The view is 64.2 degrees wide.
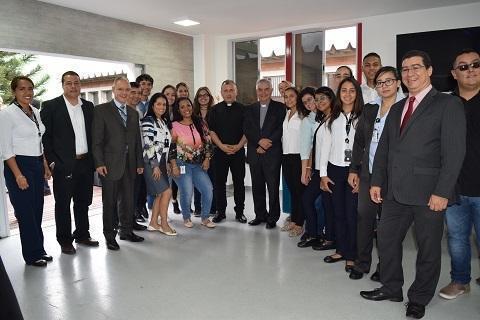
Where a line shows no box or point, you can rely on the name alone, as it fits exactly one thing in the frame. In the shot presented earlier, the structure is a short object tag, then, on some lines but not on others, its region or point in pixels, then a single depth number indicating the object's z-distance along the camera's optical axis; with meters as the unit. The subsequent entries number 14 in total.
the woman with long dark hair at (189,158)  4.55
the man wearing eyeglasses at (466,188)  2.56
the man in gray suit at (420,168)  2.31
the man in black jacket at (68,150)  3.73
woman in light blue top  4.07
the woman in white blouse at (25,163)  3.39
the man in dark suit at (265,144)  4.60
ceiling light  6.44
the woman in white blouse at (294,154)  4.34
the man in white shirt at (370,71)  4.09
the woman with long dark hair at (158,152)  4.27
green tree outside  8.66
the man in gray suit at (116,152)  3.85
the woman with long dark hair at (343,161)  3.27
